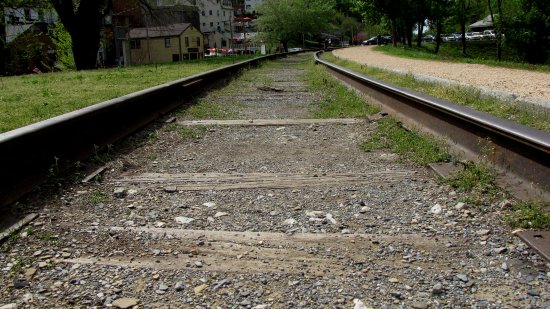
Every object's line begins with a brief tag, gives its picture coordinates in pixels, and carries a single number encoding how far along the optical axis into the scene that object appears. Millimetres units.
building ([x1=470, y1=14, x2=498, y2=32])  102075
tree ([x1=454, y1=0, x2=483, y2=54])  51938
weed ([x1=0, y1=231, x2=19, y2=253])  2739
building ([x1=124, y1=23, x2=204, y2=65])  75750
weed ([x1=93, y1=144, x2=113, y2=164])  4703
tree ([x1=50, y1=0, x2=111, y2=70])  25297
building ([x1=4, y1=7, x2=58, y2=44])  29816
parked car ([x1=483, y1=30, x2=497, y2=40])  66450
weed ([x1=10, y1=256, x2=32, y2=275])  2526
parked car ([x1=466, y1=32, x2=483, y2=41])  76375
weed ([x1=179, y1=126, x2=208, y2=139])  6184
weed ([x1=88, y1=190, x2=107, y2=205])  3609
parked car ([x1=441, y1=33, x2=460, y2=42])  84062
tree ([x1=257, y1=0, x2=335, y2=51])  86500
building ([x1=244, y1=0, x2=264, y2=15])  162825
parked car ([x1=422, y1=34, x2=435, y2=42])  86312
